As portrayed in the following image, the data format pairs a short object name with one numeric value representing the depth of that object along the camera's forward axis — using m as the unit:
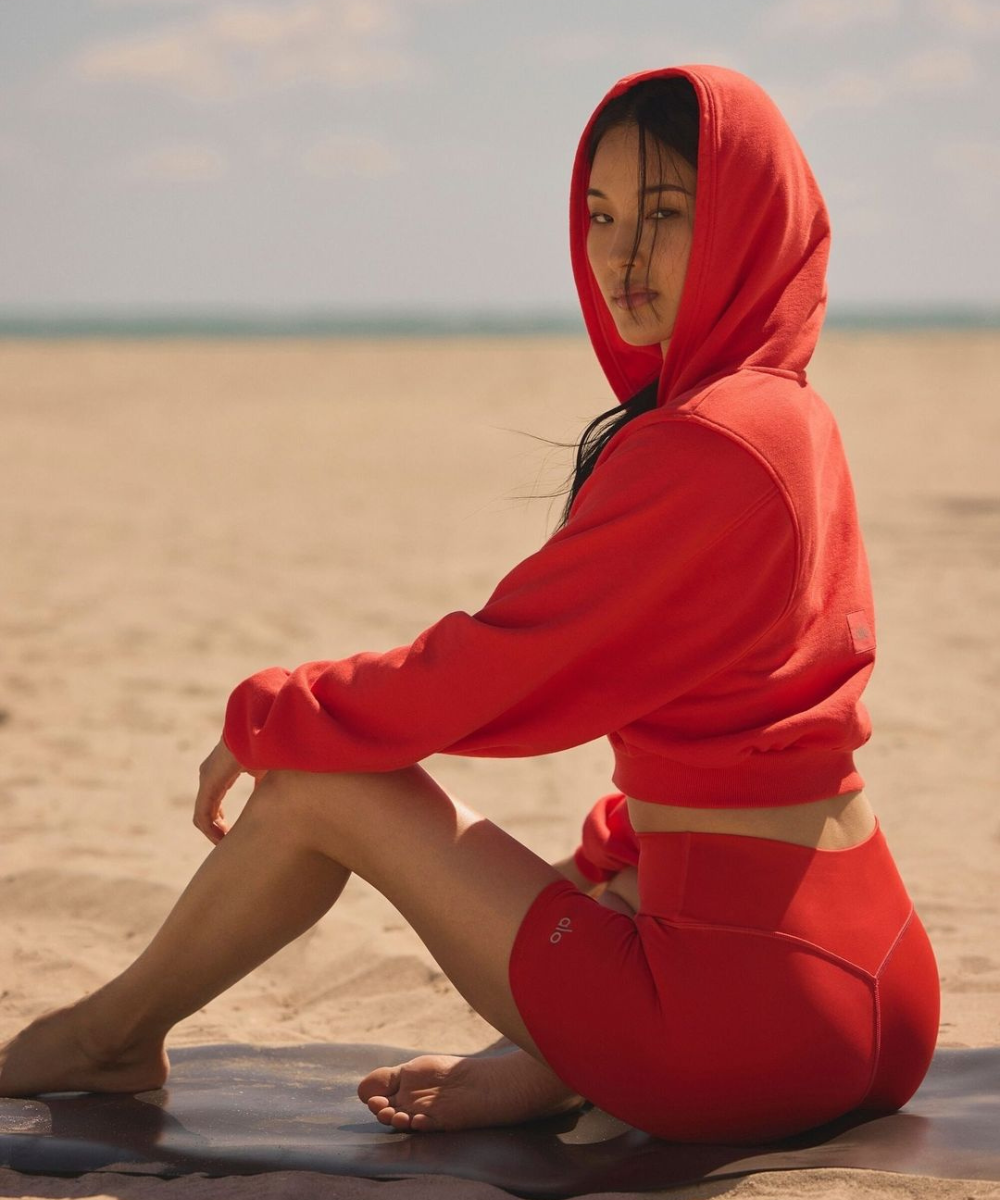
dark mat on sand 2.20
